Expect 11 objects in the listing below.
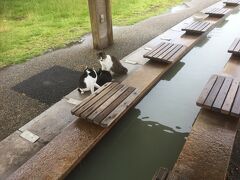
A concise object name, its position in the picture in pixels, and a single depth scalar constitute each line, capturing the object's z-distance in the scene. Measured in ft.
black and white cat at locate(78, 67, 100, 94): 12.02
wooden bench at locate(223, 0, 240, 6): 25.81
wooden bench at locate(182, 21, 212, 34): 18.84
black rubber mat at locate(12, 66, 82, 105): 13.36
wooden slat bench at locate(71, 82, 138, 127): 9.63
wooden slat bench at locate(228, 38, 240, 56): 14.80
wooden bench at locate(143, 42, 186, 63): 14.54
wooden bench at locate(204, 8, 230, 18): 22.80
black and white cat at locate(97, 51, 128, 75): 13.47
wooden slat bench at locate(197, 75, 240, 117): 9.65
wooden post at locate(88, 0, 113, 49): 17.78
